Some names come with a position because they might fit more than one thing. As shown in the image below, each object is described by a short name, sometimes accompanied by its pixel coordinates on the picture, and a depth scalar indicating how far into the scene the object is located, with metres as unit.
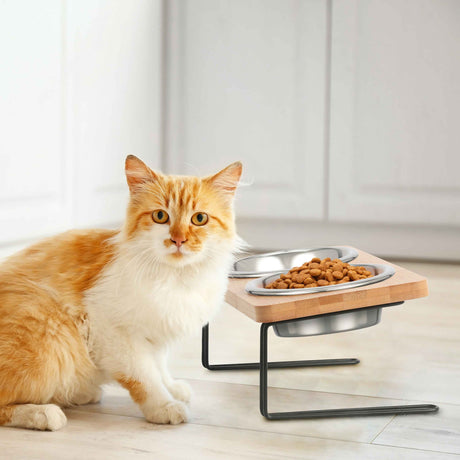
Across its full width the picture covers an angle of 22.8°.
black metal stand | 1.07
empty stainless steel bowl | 1.26
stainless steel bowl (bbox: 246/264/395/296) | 1.08
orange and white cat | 1.04
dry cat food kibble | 1.12
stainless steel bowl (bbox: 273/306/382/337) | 1.11
